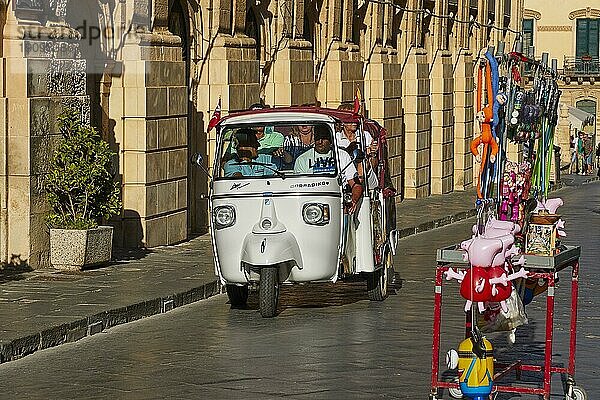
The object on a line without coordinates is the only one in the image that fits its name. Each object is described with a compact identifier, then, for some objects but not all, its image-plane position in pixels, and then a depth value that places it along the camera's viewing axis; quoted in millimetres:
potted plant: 16016
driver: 14172
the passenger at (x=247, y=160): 14094
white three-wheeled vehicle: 13672
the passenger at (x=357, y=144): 14469
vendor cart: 9180
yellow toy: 8945
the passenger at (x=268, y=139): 14297
